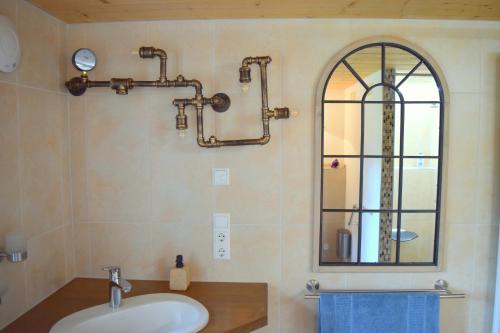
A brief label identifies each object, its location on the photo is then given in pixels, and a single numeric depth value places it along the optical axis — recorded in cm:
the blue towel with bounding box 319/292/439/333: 138
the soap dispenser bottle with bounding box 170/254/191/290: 140
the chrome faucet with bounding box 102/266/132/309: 124
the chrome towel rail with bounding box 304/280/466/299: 141
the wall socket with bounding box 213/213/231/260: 148
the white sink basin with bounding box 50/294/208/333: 116
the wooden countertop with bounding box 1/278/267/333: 115
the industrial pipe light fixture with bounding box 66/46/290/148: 136
